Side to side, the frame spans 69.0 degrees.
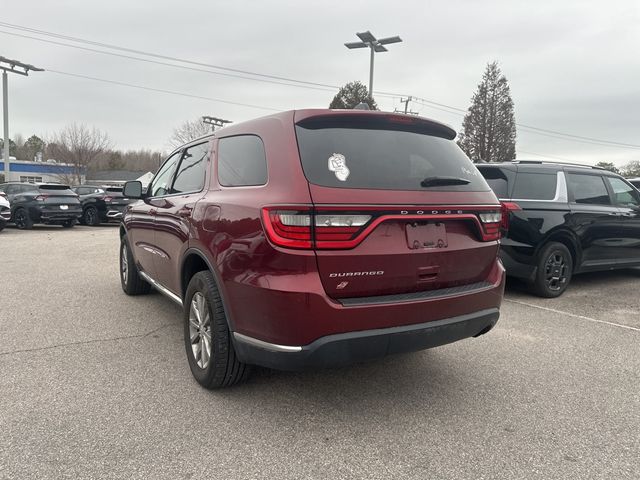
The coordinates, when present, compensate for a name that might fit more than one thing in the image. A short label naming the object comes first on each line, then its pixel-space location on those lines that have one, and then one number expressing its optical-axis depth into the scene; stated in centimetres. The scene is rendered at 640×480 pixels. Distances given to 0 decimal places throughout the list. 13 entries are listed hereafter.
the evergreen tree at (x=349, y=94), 3028
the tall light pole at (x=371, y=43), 1566
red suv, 242
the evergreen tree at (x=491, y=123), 5656
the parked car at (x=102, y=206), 1698
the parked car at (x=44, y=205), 1482
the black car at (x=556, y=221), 582
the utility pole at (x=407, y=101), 4063
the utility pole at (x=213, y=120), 3242
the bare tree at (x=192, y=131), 4803
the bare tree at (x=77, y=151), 4591
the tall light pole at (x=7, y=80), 2684
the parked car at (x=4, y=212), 1291
